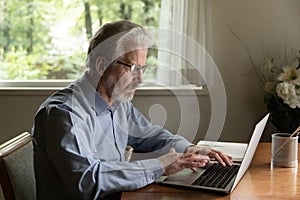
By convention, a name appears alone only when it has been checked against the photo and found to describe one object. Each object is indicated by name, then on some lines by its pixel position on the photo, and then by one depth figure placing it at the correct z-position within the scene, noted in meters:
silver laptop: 1.52
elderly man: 1.52
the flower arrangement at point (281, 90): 2.53
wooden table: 1.46
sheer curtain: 2.82
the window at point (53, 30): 3.05
